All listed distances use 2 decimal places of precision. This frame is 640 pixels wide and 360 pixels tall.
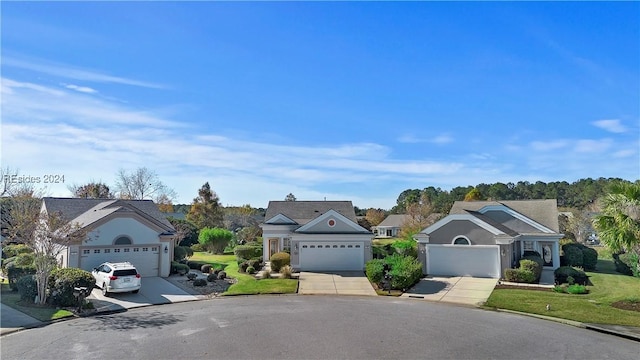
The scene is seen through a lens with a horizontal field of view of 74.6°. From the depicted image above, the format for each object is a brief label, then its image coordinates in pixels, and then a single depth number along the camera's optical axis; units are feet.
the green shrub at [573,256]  100.94
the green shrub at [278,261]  95.91
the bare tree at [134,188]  192.54
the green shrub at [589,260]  102.32
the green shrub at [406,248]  114.83
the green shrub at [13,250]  87.71
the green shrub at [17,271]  69.41
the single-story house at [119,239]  76.74
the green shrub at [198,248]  154.26
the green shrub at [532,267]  82.31
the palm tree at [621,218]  56.80
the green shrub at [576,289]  69.46
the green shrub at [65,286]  57.26
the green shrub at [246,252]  113.80
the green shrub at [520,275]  81.71
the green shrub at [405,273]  74.64
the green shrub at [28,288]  58.59
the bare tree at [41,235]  56.15
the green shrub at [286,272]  86.76
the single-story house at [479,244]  87.04
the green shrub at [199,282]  77.41
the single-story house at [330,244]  97.96
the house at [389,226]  246.88
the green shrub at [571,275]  79.82
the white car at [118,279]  64.85
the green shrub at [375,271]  76.69
